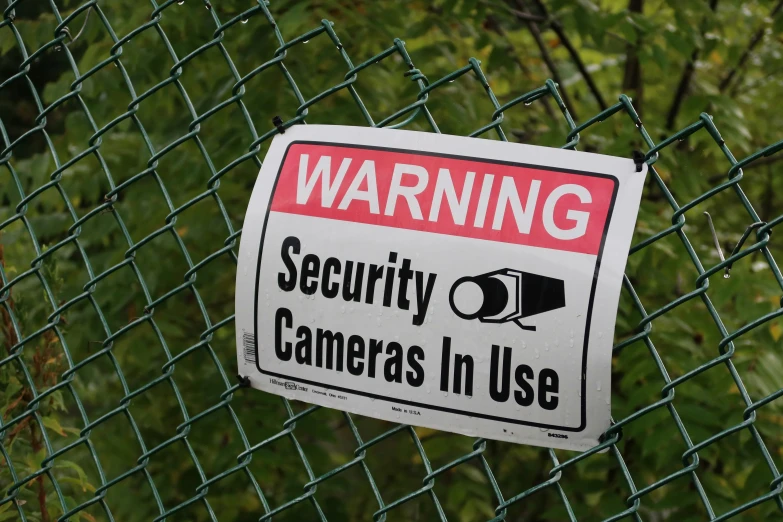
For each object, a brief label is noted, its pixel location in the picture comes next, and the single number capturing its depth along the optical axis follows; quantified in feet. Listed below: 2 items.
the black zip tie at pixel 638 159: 4.15
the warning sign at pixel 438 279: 4.18
